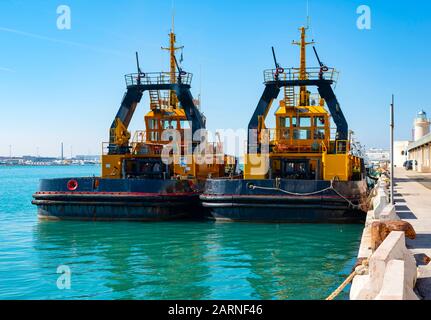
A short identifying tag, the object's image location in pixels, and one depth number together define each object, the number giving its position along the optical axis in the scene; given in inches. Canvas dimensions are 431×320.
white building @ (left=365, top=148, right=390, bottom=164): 4896.7
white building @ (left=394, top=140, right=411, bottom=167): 3426.9
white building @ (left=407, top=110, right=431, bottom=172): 1951.3
